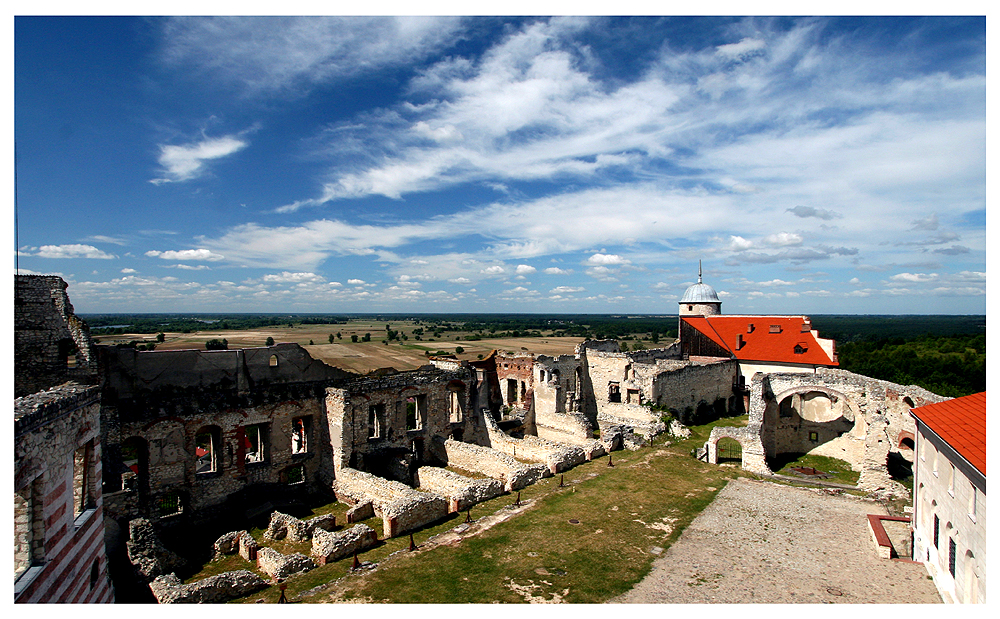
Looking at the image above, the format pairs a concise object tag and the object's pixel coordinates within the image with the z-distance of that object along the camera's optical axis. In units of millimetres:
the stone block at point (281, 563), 13807
